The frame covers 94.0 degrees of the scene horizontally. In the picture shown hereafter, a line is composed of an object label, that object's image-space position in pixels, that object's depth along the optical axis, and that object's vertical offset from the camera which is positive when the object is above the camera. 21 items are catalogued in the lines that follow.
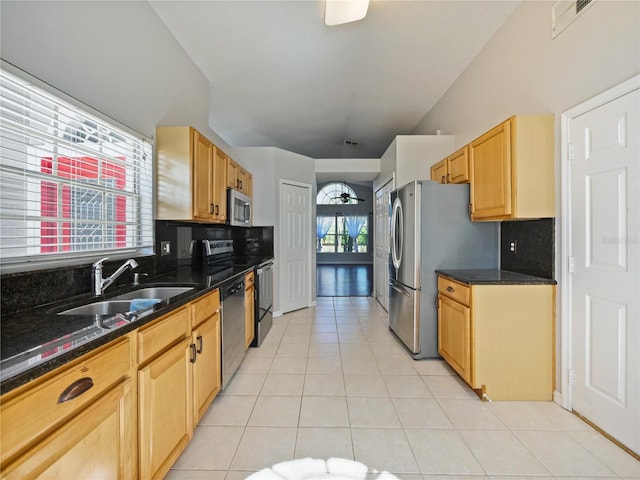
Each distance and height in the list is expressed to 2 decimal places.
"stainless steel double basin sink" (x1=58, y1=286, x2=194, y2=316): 1.49 -0.35
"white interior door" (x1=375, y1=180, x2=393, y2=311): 4.81 -0.02
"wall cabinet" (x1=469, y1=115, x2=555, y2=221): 2.12 +0.52
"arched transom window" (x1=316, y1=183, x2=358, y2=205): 12.34 +1.93
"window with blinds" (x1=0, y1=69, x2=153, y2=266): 1.29 +0.32
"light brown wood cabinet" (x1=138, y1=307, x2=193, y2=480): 1.20 -0.70
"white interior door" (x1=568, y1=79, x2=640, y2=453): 1.62 -0.15
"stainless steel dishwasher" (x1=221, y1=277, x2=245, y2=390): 2.18 -0.70
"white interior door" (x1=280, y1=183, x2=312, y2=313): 4.66 -0.12
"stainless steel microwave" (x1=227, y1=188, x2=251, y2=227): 3.22 +0.36
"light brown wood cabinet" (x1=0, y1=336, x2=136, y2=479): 0.71 -0.52
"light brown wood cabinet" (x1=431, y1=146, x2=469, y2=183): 2.81 +0.74
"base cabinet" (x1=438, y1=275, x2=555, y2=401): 2.15 -0.75
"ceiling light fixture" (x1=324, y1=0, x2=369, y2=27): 2.12 +1.68
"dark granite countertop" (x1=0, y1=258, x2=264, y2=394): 0.74 -0.32
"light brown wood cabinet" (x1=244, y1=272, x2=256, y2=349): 2.79 -0.68
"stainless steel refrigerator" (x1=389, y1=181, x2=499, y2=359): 2.83 -0.05
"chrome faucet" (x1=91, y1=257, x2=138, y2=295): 1.66 -0.23
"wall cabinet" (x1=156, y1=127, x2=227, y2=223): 2.34 +0.52
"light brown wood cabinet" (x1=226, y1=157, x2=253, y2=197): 3.24 +0.74
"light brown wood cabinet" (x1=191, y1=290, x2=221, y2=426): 1.70 -0.71
